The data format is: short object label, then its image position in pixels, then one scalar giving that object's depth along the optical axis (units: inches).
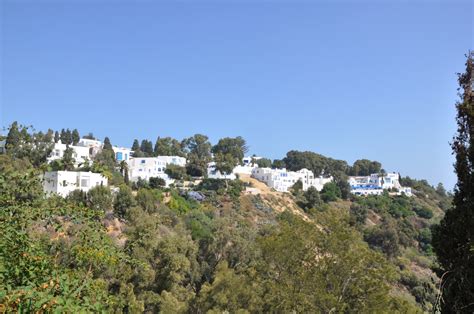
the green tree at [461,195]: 226.7
